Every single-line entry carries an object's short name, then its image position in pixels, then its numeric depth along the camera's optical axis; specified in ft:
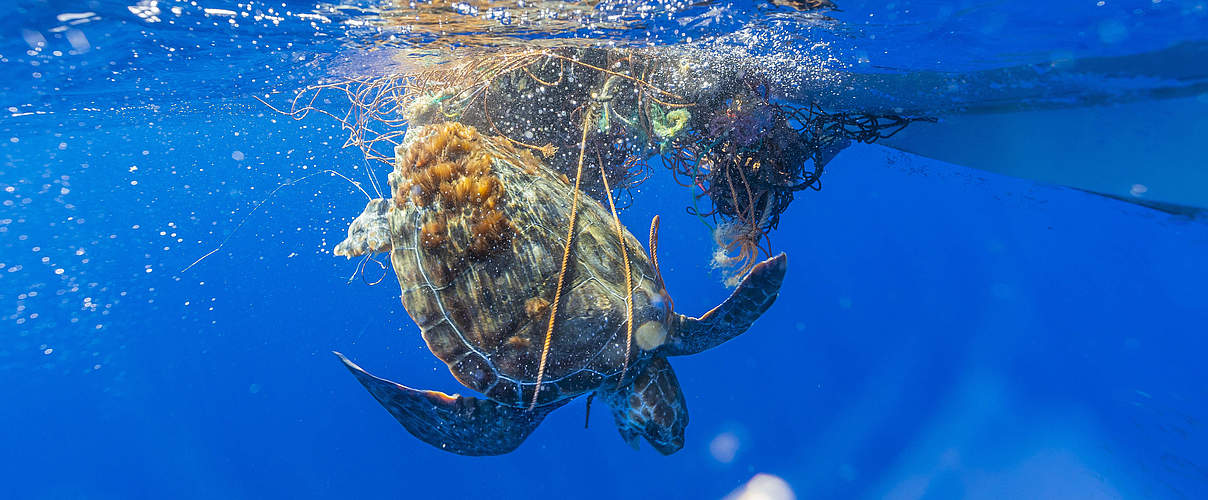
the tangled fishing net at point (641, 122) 13.23
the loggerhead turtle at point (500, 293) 9.24
